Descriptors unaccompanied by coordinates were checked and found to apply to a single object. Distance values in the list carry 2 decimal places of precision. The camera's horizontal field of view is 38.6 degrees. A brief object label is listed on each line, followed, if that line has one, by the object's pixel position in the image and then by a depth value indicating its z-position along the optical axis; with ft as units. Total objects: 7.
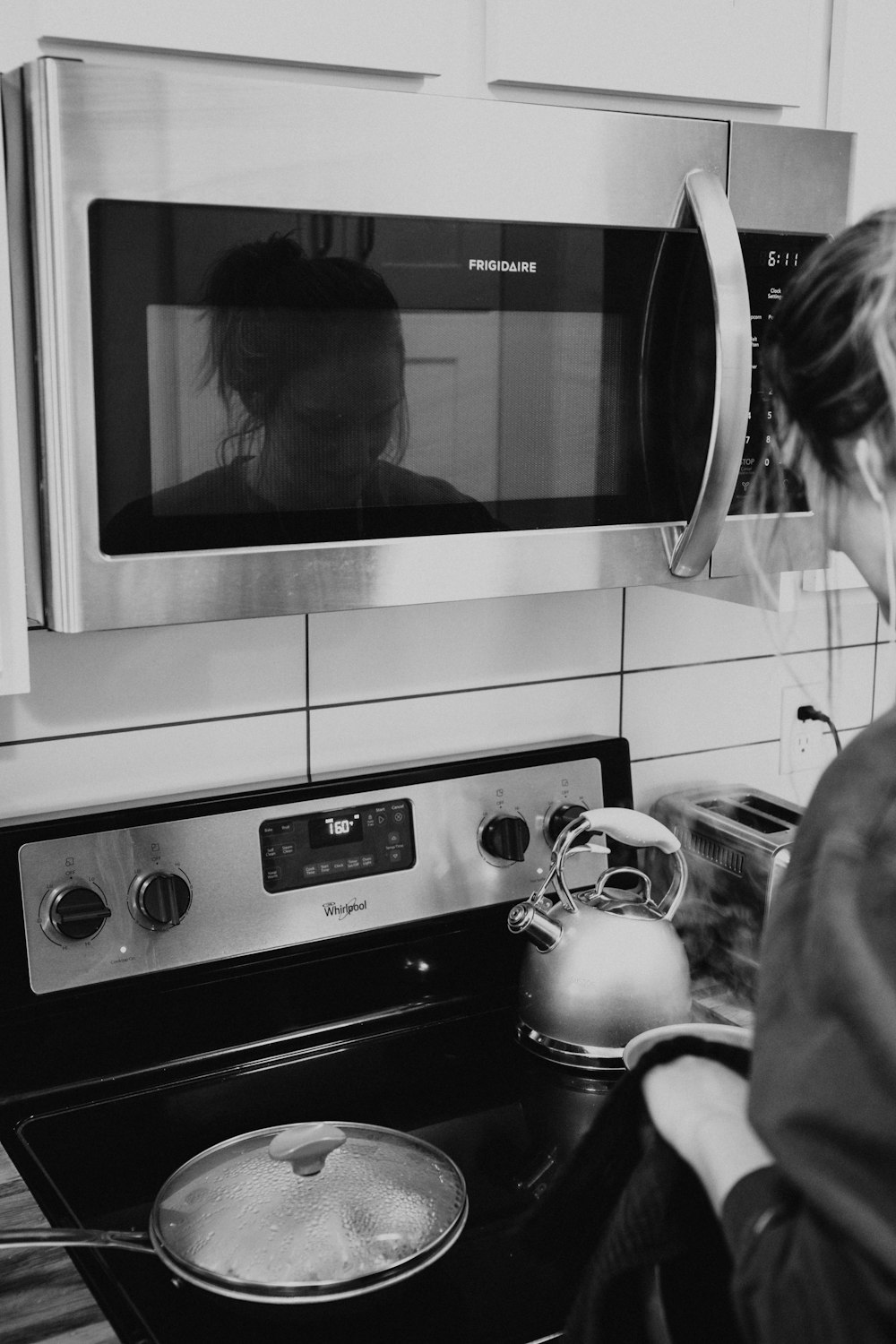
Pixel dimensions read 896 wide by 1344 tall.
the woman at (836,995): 1.71
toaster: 4.64
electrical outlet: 5.51
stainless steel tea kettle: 4.02
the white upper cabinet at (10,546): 2.76
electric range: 3.74
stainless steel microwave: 2.75
